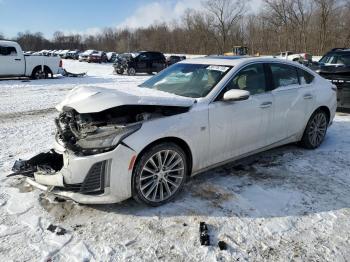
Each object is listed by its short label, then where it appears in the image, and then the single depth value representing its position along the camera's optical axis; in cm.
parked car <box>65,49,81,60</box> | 5647
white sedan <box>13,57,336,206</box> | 372
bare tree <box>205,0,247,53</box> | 6656
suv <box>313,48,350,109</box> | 866
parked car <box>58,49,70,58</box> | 5983
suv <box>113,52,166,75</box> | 2528
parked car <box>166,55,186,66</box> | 3199
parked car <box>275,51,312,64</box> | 3358
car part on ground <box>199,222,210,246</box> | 336
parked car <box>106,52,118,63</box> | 4816
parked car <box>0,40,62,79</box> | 1808
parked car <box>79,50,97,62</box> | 4558
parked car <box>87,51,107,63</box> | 4403
